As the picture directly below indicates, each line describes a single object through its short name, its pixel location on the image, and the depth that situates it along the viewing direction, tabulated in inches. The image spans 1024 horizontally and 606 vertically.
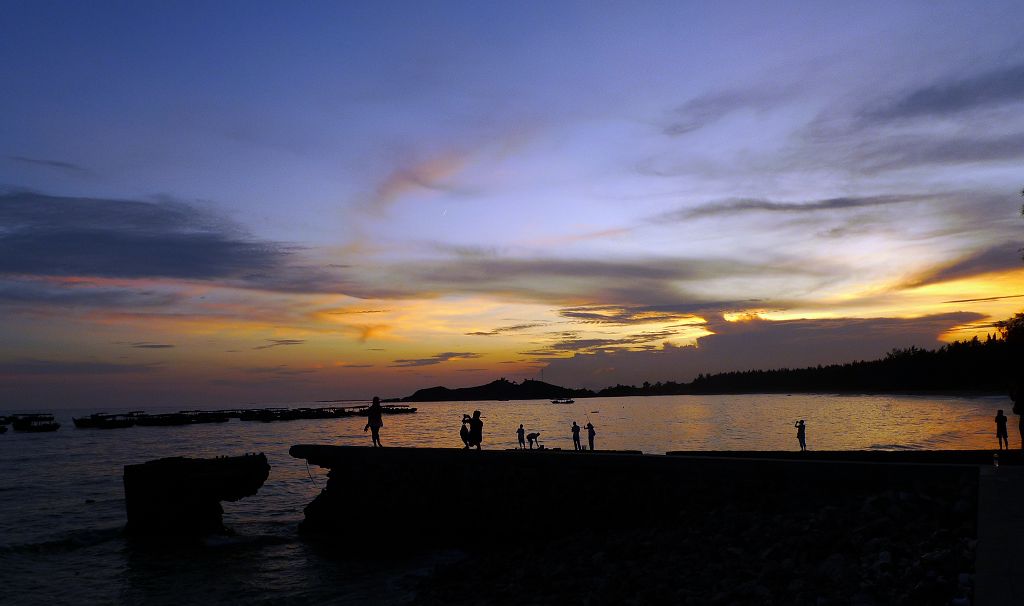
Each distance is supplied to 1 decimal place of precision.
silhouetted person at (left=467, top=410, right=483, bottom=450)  871.7
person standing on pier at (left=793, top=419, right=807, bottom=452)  1325.9
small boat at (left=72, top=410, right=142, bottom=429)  5265.8
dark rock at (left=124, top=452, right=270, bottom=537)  992.2
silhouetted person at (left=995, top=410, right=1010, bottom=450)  990.4
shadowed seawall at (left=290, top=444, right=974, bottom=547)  533.3
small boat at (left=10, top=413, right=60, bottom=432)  4862.2
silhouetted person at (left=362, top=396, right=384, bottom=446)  925.2
